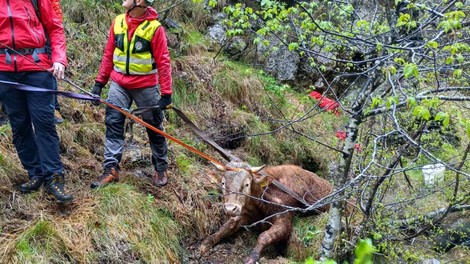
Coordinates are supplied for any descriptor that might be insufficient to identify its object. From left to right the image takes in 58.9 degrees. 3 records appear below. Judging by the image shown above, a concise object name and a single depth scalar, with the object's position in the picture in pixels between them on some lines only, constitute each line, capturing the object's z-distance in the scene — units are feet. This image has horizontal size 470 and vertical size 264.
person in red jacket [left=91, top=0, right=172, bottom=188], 16.51
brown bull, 18.25
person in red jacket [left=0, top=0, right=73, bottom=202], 13.56
